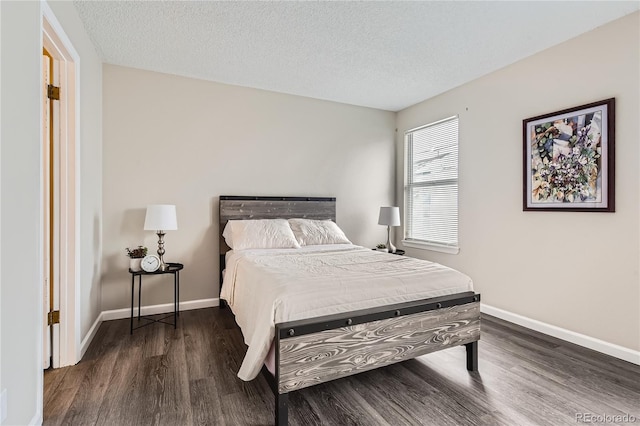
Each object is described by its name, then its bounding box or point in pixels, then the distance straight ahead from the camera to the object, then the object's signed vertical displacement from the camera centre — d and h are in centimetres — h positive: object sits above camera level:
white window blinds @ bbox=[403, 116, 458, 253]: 406 +33
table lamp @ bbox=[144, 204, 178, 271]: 308 -9
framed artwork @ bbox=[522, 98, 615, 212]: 258 +44
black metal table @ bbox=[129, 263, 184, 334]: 305 -79
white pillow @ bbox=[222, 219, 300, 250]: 340 -27
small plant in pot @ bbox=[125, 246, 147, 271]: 311 -46
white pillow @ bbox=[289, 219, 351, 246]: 373 -26
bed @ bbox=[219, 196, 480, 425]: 175 -64
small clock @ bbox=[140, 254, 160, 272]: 307 -52
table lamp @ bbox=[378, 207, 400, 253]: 432 -10
